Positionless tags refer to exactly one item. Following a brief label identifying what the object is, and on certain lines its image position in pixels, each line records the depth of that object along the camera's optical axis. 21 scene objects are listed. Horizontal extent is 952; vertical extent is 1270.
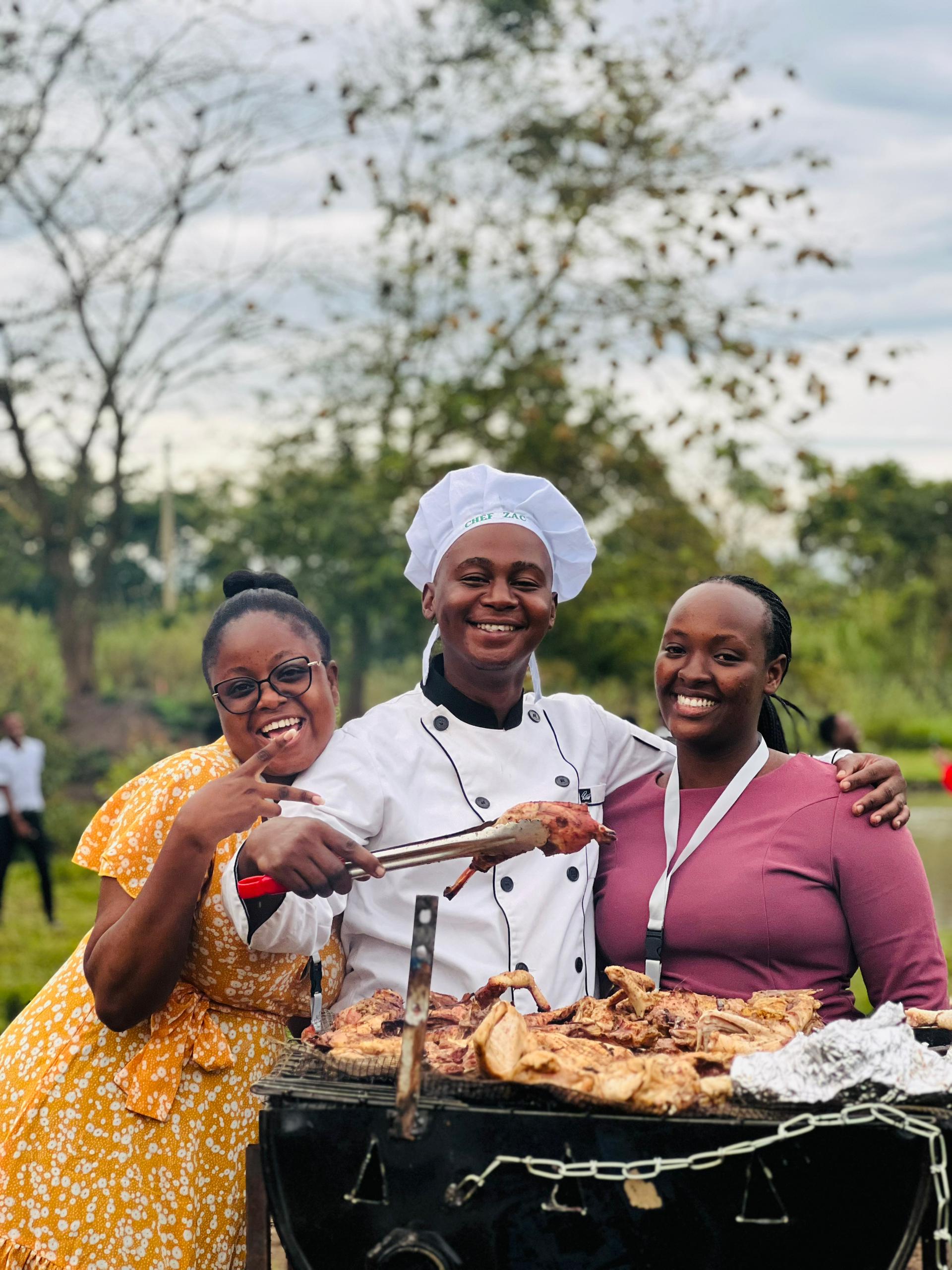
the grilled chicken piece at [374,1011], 2.52
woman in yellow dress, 2.66
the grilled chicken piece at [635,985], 2.57
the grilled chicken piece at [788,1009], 2.53
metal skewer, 2.08
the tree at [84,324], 11.91
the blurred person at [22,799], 10.77
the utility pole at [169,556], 26.36
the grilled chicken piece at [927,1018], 2.57
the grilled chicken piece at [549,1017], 2.51
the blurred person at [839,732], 8.84
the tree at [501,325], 12.43
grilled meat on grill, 2.12
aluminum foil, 2.08
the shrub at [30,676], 15.84
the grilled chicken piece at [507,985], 2.54
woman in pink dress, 2.97
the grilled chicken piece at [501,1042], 2.15
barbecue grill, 2.09
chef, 2.94
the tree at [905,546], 35.50
